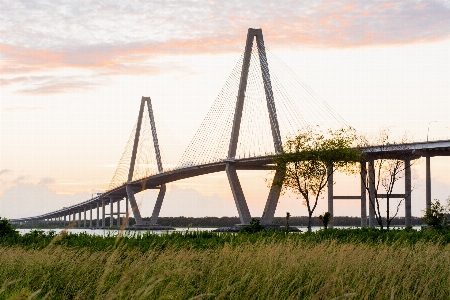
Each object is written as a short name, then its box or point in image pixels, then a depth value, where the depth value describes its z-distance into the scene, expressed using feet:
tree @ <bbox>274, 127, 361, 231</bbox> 199.00
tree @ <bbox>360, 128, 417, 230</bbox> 207.10
